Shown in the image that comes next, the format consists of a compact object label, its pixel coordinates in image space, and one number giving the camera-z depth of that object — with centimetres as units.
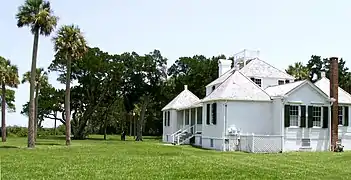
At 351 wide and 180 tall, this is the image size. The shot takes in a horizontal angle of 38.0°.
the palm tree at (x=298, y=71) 6731
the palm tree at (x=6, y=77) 5369
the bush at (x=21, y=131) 8381
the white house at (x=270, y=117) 3866
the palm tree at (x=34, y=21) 3900
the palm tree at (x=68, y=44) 4356
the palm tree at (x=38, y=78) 5888
